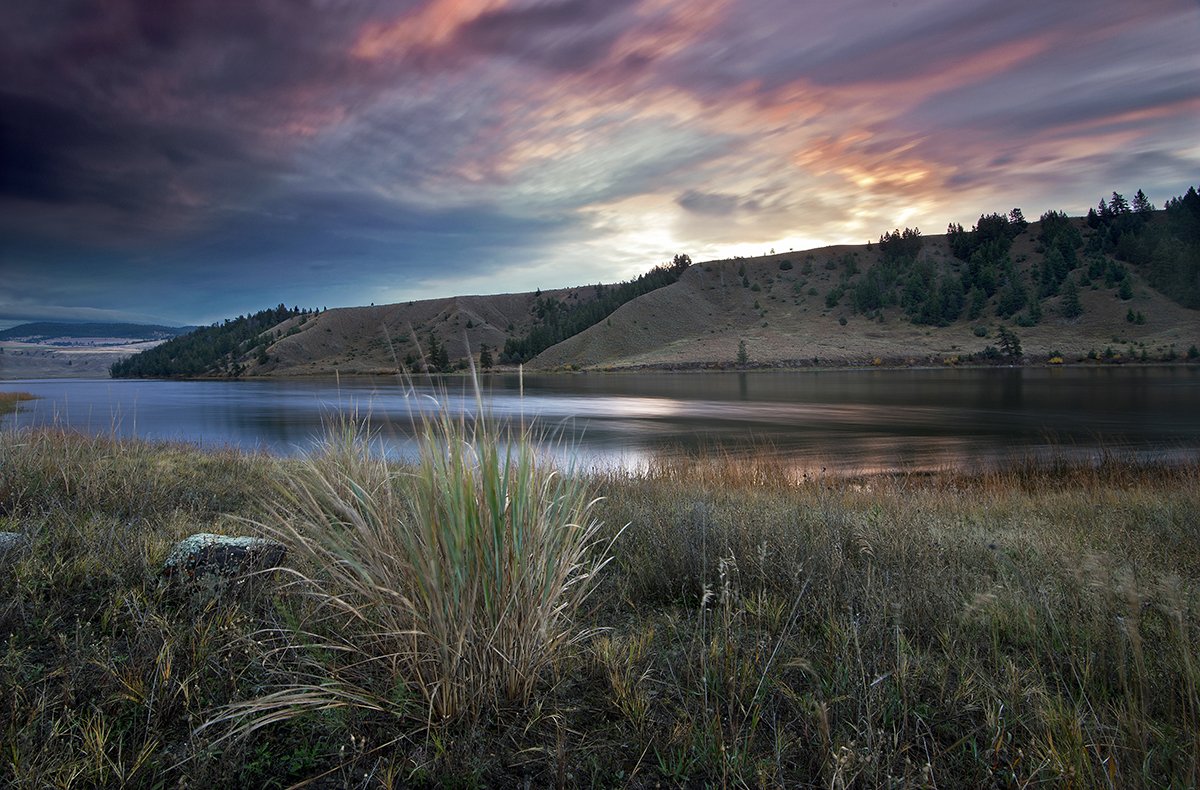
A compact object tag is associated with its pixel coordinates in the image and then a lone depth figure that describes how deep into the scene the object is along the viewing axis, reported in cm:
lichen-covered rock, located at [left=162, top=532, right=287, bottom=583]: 374
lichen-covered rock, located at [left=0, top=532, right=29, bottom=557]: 401
